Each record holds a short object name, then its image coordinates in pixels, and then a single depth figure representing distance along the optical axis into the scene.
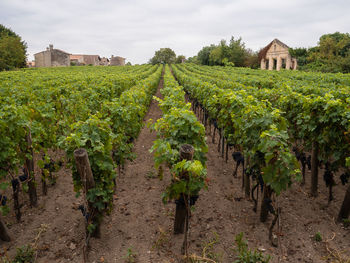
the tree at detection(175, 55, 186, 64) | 99.92
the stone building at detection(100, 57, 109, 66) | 110.25
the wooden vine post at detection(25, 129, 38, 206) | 4.44
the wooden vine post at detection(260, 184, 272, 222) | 4.20
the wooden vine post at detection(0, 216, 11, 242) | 3.88
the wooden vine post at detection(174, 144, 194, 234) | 3.36
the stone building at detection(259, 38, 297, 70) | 46.06
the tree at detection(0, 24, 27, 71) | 46.75
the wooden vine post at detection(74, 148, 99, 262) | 3.26
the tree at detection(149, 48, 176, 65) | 88.81
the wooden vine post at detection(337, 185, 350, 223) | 4.41
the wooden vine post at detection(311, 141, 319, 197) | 5.32
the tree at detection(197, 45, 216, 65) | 75.31
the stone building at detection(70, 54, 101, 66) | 90.04
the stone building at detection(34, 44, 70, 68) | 68.00
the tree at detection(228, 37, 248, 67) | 60.72
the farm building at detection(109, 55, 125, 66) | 113.62
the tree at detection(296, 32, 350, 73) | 33.81
